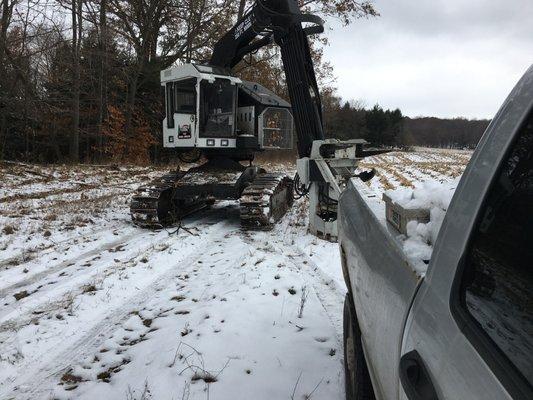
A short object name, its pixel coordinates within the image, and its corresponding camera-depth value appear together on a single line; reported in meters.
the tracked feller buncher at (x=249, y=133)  7.49
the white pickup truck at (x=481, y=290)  0.98
